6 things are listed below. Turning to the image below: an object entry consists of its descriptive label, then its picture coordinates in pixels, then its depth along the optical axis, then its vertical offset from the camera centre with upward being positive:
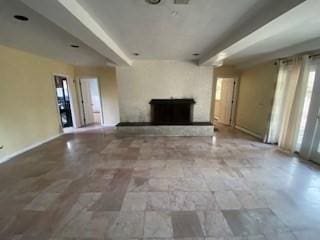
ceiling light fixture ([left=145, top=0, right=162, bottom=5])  1.78 +1.02
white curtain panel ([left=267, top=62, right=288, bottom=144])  4.15 -0.45
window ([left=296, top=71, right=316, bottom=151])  3.43 -0.33
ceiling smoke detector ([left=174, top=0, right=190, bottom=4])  1.76 +1.00
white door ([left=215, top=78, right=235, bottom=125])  6.74 -0.40
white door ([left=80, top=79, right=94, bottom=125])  6.88 -0.49
